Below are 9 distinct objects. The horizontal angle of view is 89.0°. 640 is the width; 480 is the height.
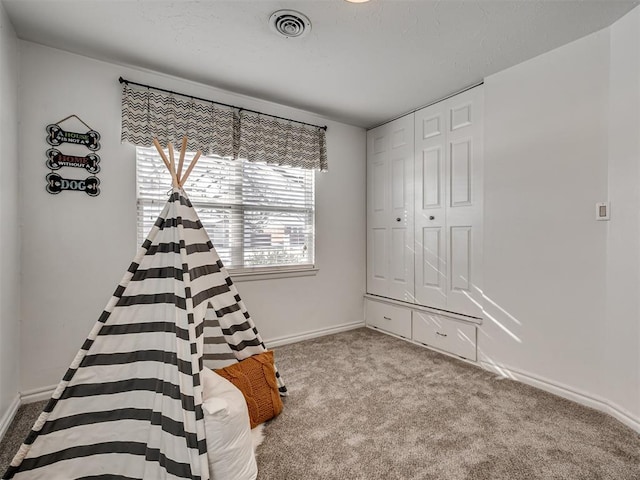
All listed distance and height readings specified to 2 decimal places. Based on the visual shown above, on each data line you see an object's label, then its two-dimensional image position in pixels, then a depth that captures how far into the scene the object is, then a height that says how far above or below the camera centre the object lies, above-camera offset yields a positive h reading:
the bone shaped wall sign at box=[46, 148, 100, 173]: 2.24 +0.56
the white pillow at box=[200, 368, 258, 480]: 1.43 -0.90
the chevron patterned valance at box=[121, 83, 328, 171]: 2.50 +0.97
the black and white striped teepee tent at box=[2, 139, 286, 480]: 1.42 -0.70
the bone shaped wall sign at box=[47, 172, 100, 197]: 2.24 +0.39
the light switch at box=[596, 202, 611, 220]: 2.03 +0.17
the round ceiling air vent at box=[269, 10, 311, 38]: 1.90 +1.31
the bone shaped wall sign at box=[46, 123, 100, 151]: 2.24 +0.73
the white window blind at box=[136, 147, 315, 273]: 2.62 +0.31
